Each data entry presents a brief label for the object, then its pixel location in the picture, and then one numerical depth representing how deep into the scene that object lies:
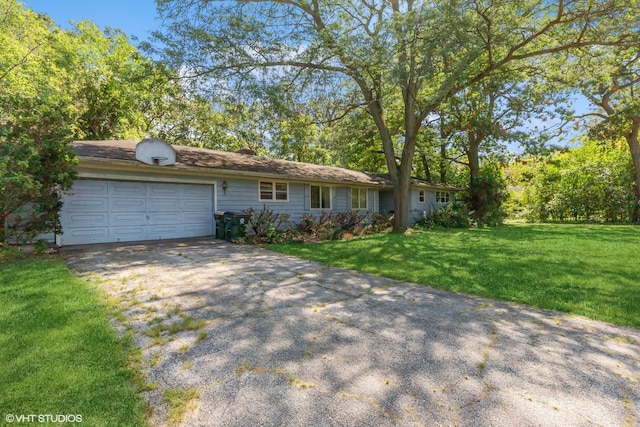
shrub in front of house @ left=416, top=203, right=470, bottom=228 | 16.34
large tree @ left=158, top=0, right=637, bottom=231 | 8.08
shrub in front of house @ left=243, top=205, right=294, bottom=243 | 9.78
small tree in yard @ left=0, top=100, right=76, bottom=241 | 5.88
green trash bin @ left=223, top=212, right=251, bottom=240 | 9.67
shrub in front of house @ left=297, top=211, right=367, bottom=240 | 11.33
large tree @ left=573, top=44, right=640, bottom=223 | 10.27
